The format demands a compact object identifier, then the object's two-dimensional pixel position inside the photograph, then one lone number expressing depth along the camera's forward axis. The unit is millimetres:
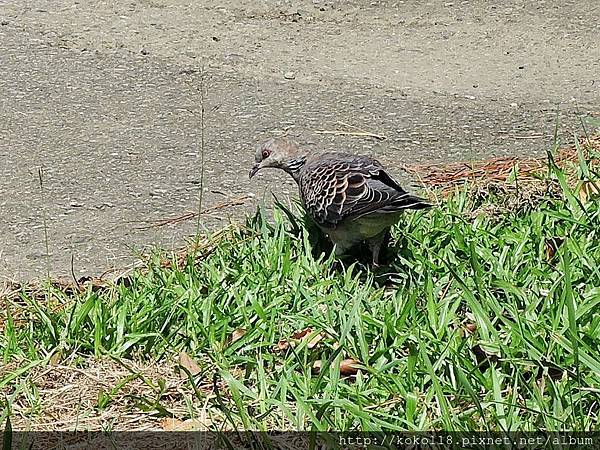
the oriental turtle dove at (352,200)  8336
